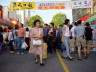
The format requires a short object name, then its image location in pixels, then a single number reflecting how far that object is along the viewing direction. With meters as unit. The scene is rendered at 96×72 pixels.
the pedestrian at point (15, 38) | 8.01
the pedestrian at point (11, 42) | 8.43
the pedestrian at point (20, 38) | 7.72
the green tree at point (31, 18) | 42.66
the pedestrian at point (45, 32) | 8.55
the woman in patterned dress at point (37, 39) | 5.43
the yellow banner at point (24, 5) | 13.71
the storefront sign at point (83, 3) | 13.15
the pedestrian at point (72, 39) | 6.70
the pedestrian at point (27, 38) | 9.04
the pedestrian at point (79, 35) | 6.54
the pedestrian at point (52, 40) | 8.48
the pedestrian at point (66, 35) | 6.18
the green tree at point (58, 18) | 46.00
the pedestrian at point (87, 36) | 7.06
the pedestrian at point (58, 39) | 9.02
